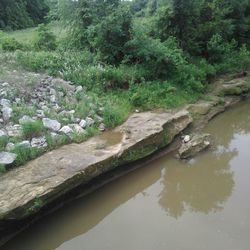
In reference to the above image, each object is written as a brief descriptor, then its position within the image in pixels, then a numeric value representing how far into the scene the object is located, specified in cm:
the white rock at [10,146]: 427
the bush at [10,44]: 777
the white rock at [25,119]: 473
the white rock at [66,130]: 479
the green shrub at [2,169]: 397
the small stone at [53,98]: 550
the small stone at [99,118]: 527
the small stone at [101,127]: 515
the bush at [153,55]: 689
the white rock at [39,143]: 445
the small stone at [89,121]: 513
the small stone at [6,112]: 490
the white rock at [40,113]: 504
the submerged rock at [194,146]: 506
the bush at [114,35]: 702
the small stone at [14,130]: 459
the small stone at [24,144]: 428
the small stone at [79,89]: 598
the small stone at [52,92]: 565
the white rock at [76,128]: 488
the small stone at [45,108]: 522
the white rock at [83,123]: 504
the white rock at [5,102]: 511
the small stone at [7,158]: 403
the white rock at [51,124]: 481
